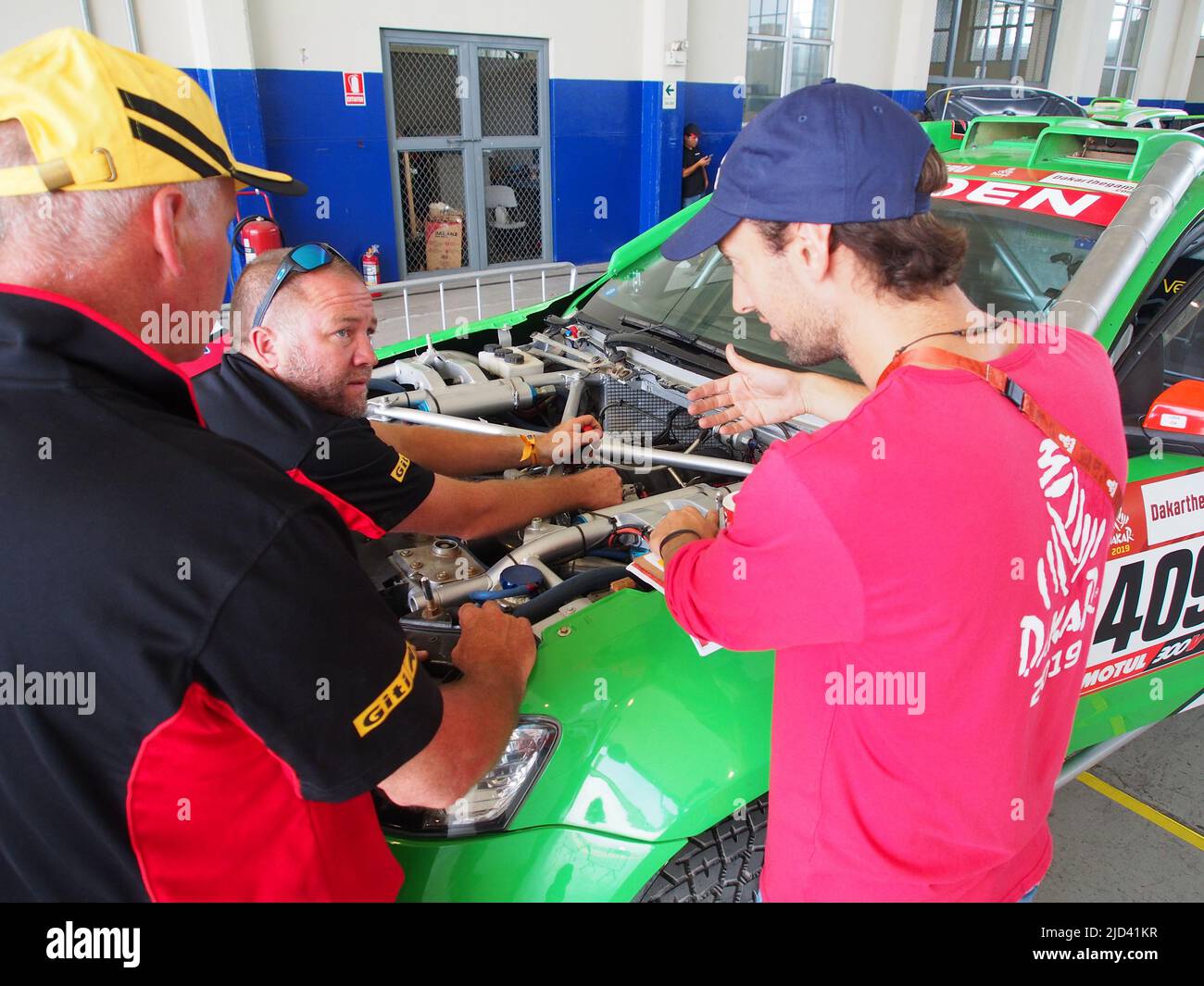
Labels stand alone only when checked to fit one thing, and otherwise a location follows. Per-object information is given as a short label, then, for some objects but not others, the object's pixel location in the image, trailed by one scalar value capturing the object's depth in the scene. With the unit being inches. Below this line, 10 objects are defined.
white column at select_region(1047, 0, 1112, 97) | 639.1
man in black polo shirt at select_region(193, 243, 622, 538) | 79.1
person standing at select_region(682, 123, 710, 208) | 457.1
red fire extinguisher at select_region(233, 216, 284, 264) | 292.4
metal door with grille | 374.0
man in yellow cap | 35.4
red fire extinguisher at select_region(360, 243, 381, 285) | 369.7
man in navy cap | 39.9
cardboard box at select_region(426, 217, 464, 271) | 396.8
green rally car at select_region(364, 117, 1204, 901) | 59.9
